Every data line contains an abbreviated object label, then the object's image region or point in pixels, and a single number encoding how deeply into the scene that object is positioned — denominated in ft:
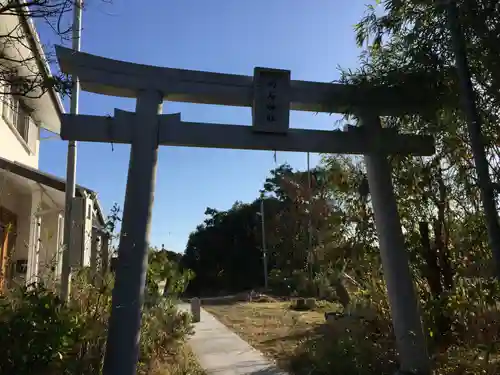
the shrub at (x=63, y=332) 17.13
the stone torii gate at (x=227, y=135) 18.54
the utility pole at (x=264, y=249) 104.74
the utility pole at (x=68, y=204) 22.67
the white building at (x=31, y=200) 23.66
